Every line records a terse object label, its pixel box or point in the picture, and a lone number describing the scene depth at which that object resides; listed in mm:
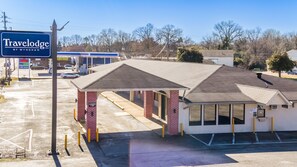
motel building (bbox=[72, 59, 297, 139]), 21375
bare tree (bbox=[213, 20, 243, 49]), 124719
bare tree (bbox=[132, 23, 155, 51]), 118088
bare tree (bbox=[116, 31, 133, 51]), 129738
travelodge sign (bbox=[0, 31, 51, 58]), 18219
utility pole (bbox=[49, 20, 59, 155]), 18406
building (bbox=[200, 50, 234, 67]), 87062
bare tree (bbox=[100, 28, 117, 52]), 135250
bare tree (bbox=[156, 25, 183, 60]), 120562
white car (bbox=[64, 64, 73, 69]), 94250
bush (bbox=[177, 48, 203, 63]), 69750
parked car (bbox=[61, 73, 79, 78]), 68694
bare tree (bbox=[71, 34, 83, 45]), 158775
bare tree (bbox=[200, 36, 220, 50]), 124156
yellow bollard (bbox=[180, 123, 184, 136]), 21966
